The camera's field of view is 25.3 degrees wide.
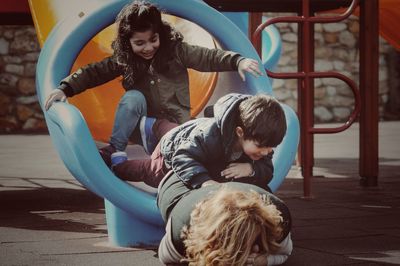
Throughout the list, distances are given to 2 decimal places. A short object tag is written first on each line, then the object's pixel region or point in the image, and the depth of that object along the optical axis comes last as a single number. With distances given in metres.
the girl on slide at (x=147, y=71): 3.86
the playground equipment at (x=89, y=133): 3.65
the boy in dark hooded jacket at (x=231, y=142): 3.28
